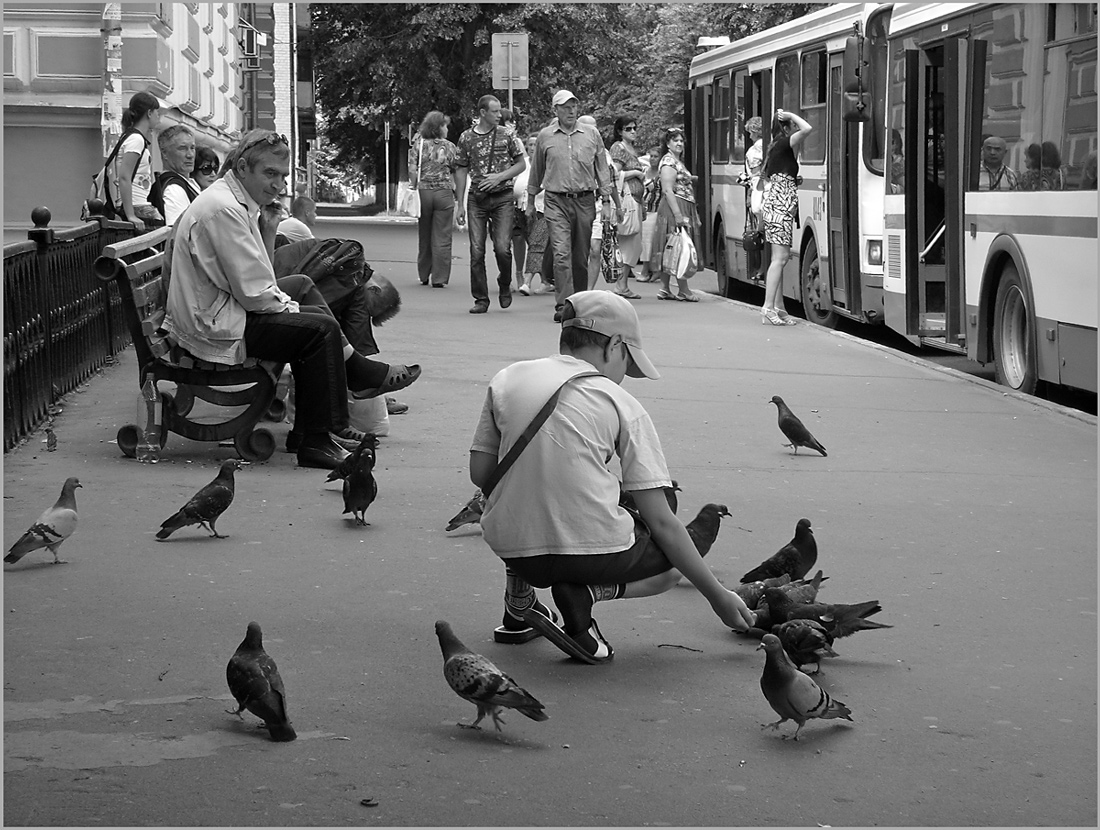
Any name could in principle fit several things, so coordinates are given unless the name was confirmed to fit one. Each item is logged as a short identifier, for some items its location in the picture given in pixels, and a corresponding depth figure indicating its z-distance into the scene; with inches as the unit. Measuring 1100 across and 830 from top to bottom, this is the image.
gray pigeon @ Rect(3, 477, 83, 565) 502.3
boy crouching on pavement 396.5
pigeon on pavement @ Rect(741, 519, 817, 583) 485.1
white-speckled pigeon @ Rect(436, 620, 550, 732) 345.1
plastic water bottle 682.2
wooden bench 680.4
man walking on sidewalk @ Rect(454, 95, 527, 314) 1435.8
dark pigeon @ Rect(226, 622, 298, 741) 349.1
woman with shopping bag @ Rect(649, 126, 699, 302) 1561.3
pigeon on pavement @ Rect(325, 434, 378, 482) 580.1
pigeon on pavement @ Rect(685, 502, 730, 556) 505.4
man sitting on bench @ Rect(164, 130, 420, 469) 651.5
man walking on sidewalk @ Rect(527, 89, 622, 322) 1305.4
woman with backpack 992.9
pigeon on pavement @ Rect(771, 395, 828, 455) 739.4
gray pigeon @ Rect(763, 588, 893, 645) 419.5
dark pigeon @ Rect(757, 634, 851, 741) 352.5
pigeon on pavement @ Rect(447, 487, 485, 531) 553.9
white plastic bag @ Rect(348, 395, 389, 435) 755.4
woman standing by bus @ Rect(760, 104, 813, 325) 1315.2
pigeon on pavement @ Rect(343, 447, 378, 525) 565.9
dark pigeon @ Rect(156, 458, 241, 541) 541.6
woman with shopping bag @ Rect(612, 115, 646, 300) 1641.2
